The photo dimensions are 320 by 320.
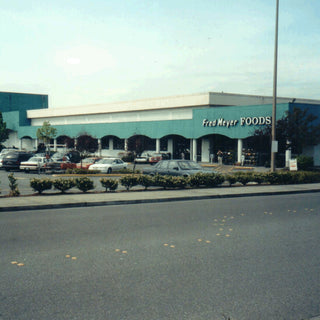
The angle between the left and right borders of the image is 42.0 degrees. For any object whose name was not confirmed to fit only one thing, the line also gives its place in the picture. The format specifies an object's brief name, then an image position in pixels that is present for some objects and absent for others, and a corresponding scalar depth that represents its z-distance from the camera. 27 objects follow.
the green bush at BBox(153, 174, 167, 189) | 19.39
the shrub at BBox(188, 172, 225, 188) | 20.20
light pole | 23.42
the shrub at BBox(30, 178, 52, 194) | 16.59
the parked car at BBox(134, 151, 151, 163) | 49.88
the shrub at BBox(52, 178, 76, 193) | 16.94
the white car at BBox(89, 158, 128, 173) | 34.69
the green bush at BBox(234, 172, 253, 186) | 22.25
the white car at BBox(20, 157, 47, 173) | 33.19
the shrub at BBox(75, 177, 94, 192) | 17.50
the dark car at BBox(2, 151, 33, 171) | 35.44
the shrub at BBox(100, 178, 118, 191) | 18.25
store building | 46.72
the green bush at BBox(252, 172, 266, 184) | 22.62
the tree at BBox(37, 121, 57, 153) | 71.81
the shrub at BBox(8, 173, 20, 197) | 15.90
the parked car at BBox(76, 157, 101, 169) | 38.30
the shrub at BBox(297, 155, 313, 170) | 30.48
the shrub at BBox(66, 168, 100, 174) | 32.88
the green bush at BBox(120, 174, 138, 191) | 18.96
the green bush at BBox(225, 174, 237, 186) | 21.66
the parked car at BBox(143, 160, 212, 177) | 22.38
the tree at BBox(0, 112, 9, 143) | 80.26
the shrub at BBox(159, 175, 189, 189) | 19.45
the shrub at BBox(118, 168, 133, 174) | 34.16
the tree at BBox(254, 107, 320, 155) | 30.12
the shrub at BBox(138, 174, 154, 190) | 19.08
